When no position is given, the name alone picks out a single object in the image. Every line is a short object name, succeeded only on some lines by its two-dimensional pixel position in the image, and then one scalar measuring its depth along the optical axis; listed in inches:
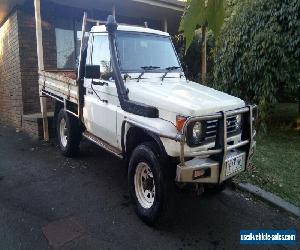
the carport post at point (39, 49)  223.7
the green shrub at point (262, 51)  220.9
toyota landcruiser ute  108.0
